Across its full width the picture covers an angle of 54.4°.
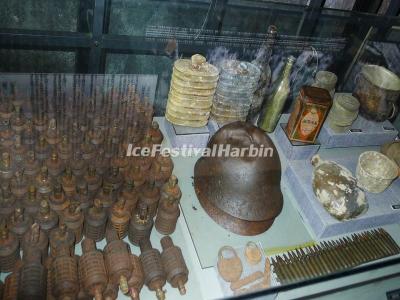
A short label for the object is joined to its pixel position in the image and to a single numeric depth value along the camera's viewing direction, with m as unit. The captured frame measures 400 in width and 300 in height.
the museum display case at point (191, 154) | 1.48
